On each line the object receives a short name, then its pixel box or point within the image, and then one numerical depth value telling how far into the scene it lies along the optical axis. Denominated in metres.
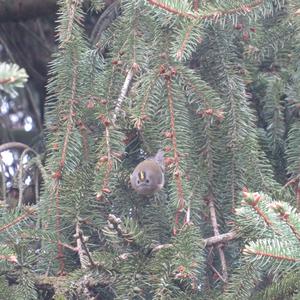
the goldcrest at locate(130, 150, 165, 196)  4.69
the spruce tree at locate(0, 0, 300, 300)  4.18
